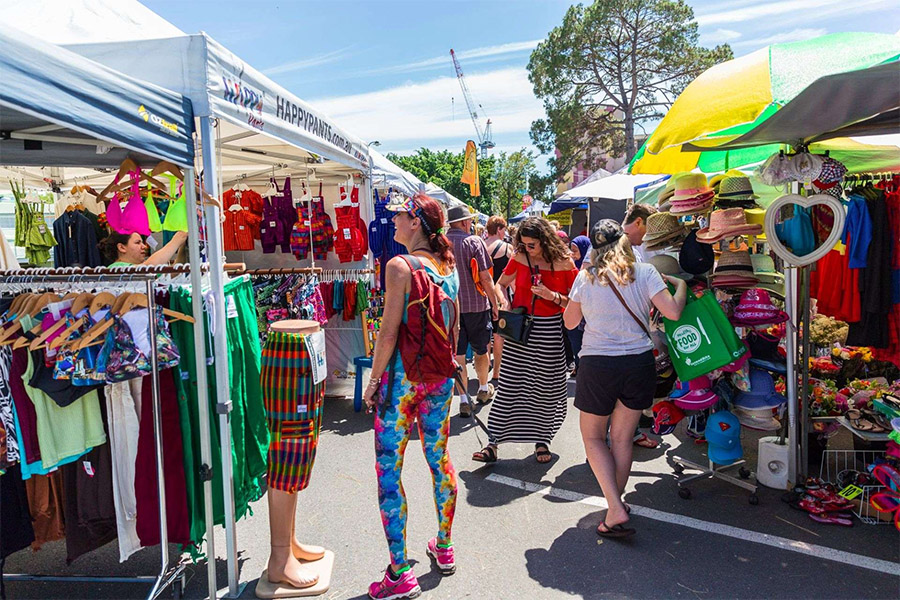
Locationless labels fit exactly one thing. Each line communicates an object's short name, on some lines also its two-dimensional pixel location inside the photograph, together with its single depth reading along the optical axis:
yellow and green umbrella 3.02
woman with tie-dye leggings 2.77
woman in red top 4.26
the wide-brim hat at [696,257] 3.86
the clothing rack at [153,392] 2.67
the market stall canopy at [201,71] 2.74
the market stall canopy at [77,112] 1.79
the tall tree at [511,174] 54.81
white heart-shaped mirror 3.43
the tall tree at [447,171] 42.69
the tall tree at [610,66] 22.42
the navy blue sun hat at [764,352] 3.83
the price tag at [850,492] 3.50
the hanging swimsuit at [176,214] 3.06
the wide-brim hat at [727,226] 3.79
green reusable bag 3.52
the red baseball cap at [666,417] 3.96
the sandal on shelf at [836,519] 3.42
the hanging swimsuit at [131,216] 2.86
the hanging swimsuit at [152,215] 2.94
